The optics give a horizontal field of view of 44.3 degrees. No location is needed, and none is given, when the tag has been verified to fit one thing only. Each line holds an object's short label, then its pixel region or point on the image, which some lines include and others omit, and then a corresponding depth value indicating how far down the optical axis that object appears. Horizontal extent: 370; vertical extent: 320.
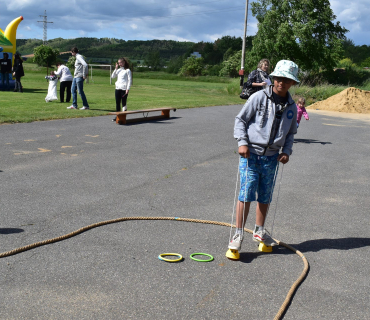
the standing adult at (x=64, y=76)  17.95
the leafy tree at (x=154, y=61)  128.50
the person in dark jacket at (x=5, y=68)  24.47
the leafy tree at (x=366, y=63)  98.21
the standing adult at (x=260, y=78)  9.26
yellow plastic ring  4.07
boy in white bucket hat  4.25
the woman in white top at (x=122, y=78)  14.36
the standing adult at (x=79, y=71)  15.32
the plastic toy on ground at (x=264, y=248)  4.52
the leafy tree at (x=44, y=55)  110.61
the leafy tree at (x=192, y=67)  100.19
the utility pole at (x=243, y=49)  35.62
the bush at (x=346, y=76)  51.94
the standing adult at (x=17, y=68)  23.35
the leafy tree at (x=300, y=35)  50.50
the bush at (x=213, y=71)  103.77
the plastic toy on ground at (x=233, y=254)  4.23
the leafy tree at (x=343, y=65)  53.91
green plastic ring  4.14
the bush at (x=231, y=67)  97.50
